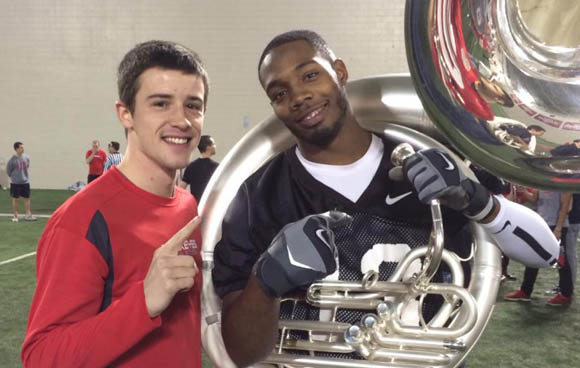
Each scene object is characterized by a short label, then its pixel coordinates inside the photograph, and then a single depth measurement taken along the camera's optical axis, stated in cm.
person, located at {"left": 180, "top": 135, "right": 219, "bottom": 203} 369
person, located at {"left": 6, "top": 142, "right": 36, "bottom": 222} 836
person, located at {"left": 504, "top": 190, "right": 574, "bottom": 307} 412
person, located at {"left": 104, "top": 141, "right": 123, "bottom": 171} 675
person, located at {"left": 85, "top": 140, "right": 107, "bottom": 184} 983
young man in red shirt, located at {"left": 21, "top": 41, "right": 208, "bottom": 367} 112
